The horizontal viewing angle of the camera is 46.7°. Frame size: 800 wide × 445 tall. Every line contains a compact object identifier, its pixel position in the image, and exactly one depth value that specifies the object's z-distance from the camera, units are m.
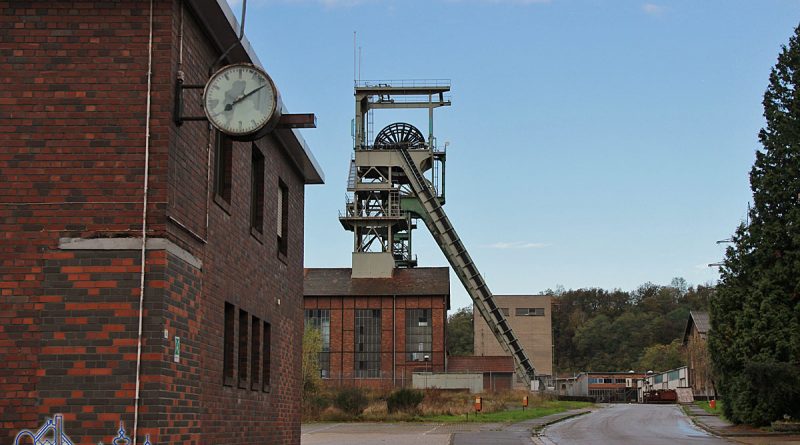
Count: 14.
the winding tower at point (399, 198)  64.44
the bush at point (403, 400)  44.31
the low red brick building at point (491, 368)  69.12
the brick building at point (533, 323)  91.75
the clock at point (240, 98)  9.68
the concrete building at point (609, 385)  104.75
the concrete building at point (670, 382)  82.78
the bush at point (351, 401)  43.84
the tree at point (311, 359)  48.92
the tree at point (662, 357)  121.98
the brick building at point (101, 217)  9.20
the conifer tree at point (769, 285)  31.23
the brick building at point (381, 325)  67.81
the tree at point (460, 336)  128.50
